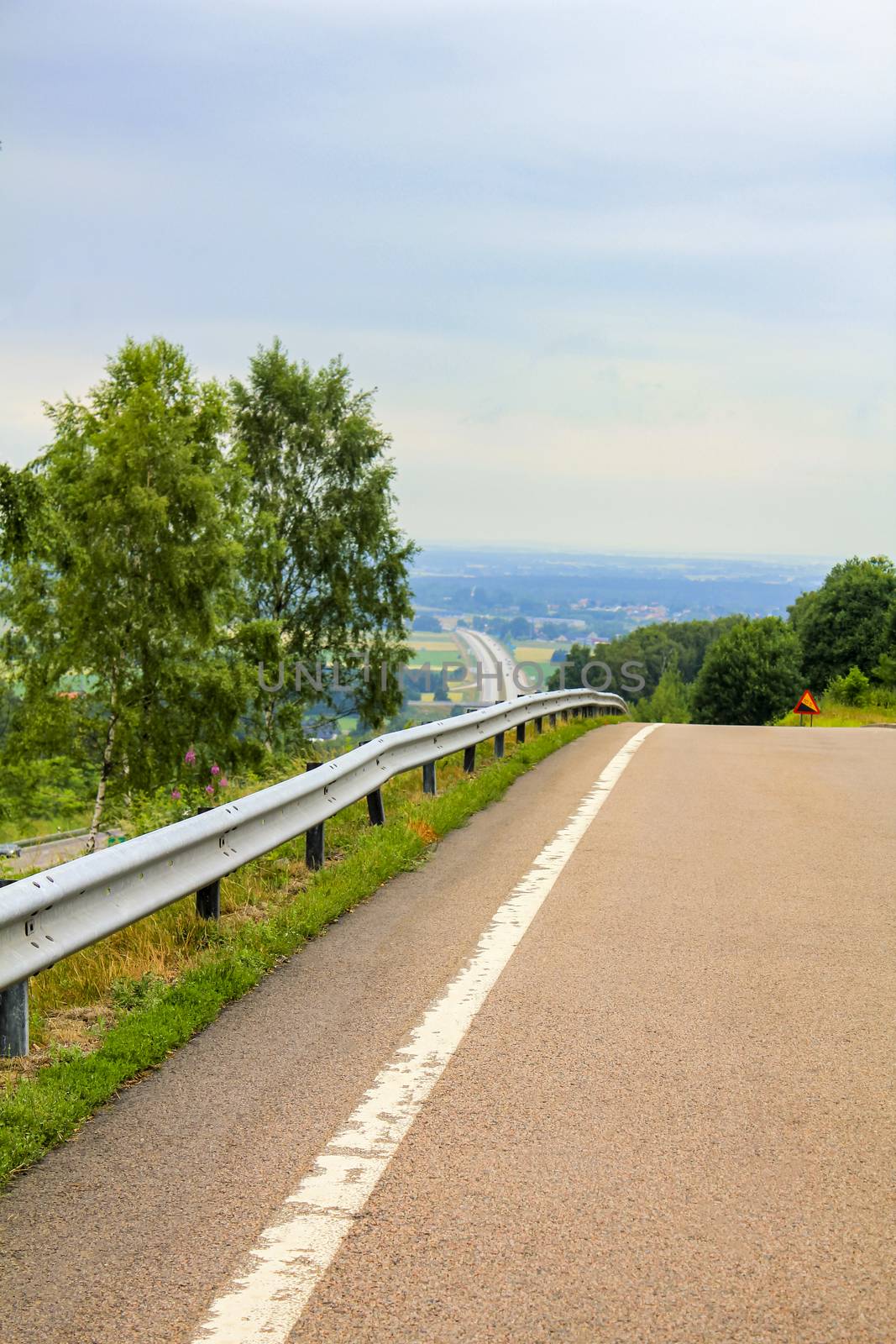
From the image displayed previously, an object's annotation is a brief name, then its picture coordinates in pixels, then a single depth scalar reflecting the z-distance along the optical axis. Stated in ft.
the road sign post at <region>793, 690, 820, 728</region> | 126.72
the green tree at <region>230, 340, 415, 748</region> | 149.48
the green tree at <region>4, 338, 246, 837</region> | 118.62
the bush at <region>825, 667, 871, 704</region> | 209.67
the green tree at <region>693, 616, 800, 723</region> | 304.91
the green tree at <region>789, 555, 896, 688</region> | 286.87
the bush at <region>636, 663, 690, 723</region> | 463.01
